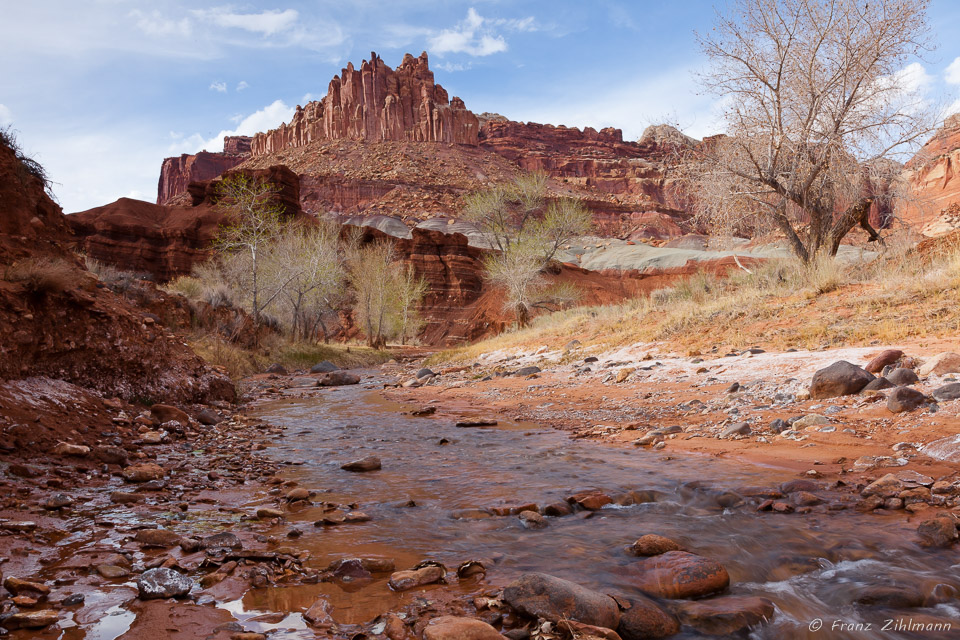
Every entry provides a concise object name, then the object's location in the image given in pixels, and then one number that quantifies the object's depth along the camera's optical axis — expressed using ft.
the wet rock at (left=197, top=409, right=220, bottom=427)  22.96
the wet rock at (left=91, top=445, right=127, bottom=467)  14.83
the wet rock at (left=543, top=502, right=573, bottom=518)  11.66
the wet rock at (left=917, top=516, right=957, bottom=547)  8.94
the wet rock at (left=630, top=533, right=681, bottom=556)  9.28
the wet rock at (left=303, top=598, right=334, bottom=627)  7.07
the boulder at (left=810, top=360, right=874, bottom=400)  18.17
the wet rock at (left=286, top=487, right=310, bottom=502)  12.68
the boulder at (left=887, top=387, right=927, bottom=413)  15.66
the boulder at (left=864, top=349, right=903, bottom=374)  19.70
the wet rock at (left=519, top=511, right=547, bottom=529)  10.95
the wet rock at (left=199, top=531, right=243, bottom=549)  9.38
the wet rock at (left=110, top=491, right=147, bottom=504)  12.00
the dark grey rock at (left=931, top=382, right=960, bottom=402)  15.44
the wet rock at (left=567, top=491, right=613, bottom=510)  12.04
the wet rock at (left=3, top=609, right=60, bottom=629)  6.38
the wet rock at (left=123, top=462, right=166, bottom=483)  13.70
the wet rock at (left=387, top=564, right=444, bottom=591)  8.19
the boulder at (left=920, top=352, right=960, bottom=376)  17.30
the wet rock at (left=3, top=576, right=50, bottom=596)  7.14
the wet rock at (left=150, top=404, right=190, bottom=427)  20.82
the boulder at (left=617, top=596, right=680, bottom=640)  6.89
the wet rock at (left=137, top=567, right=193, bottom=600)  7.44
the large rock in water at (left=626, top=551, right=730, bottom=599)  7.95
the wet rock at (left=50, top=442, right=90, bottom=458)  14.19
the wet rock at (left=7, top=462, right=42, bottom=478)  12.40
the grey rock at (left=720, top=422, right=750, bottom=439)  17.07
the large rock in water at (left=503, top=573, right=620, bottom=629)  6.97
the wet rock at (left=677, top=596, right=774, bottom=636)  7.07
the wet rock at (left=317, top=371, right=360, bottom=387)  49.93
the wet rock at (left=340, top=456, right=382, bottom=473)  16.03
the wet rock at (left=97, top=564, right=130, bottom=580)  8.04
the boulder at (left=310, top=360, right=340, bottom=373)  67.46
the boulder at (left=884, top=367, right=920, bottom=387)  17.56
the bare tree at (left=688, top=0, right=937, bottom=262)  39.22
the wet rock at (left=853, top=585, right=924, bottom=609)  7.61
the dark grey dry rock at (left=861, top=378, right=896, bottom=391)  17.66
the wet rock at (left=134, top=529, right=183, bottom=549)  9.41
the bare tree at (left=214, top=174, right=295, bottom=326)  72.69
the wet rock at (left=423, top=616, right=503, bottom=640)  6.41
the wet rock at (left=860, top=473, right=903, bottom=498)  11.12
